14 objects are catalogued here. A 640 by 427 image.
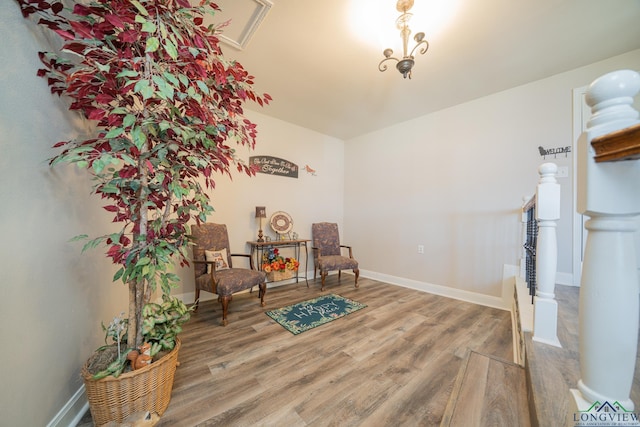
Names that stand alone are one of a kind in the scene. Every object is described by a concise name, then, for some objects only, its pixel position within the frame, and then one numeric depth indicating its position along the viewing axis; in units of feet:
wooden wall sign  11.28
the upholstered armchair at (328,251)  10.95
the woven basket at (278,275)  10.49
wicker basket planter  3.45
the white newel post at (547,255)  4.09
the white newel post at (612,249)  1.59
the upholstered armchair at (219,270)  7.50
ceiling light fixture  5.31
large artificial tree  2.88
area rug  7.38
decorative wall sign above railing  7.67
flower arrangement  10.46
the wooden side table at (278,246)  10.59
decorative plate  11.53
